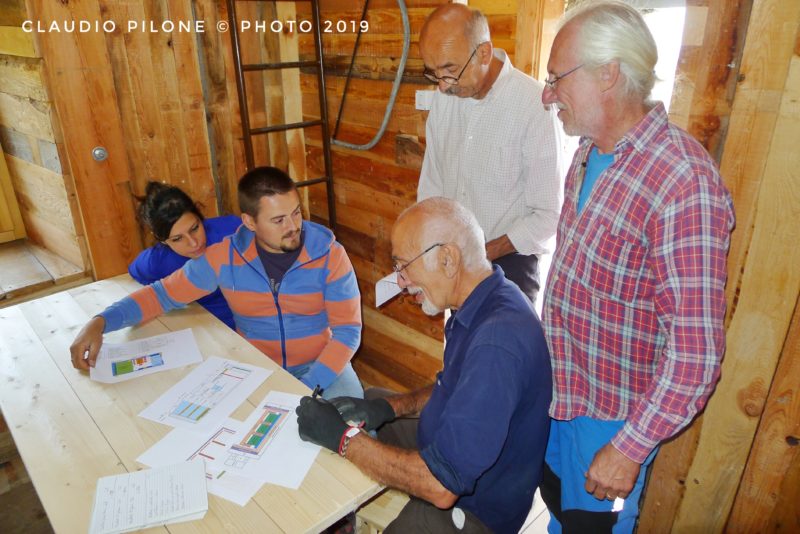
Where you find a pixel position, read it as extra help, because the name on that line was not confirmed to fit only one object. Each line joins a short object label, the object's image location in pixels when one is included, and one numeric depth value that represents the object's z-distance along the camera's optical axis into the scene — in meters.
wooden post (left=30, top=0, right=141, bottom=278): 2.41
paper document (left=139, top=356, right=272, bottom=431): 1.49
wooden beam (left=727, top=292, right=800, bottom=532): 1.42
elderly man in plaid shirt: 1.10
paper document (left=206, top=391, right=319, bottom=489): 1.28
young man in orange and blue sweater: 1.96
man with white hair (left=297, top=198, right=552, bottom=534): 1.17
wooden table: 1.19
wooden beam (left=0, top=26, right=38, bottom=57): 2.39
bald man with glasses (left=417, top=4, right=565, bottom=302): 1.87
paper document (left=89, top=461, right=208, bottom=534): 1.16
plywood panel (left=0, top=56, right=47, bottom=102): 2.45
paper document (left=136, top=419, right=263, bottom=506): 1.24
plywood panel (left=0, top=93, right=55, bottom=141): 2.52
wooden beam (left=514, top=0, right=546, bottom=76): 2.02
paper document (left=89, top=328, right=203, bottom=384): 1.72
